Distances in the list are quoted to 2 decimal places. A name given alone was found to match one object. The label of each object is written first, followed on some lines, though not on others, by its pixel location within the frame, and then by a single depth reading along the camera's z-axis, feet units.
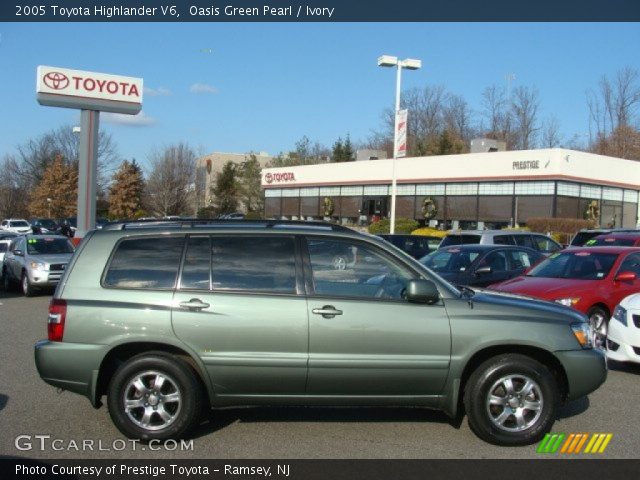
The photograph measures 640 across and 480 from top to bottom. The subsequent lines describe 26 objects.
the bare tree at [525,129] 240.73
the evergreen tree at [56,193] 211.20
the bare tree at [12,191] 234.38
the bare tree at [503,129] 244.22
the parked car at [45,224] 154.81
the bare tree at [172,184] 200.34
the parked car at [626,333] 26.50
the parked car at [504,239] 55.31
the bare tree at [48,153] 233.55
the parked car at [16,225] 155.22
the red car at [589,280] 31.37
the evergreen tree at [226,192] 242.99
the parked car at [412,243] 66.74
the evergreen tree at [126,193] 202.59
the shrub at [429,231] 123.03
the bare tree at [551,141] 238.89
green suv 17.93
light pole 80.74
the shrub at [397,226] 131.95
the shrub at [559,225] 111.75
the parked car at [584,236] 61.67
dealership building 124.57
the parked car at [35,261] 55.11
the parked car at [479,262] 40.91
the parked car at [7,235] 71.18
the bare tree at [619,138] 212.02
